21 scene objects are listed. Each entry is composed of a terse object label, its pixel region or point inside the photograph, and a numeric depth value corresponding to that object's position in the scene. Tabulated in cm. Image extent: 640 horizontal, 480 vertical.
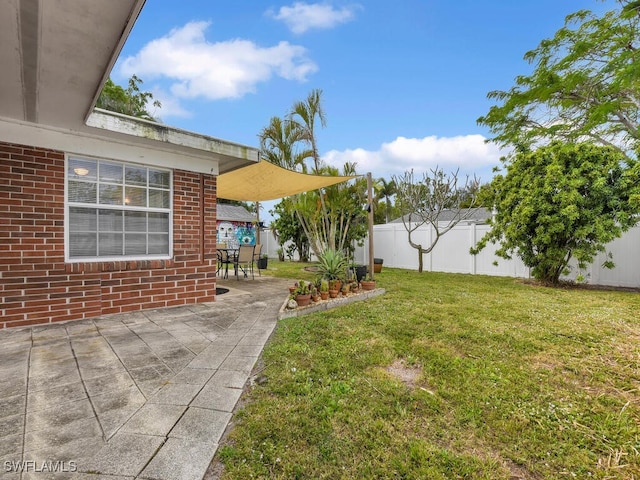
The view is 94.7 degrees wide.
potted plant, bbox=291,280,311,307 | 512
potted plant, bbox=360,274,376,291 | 651
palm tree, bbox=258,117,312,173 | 1054
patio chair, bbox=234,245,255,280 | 860
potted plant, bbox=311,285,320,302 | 539
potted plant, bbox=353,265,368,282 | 801
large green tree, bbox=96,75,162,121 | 1590
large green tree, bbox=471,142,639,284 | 683
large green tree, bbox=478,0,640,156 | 956
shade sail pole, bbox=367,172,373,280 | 677
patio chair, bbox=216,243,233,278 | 857
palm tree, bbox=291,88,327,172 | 1023
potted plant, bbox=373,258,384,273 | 1048
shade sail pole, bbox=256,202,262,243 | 1414
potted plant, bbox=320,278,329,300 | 560
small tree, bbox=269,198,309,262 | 1573
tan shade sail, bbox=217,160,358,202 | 643
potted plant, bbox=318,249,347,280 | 613
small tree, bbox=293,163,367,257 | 1057
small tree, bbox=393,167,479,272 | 1066
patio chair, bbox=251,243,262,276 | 901
